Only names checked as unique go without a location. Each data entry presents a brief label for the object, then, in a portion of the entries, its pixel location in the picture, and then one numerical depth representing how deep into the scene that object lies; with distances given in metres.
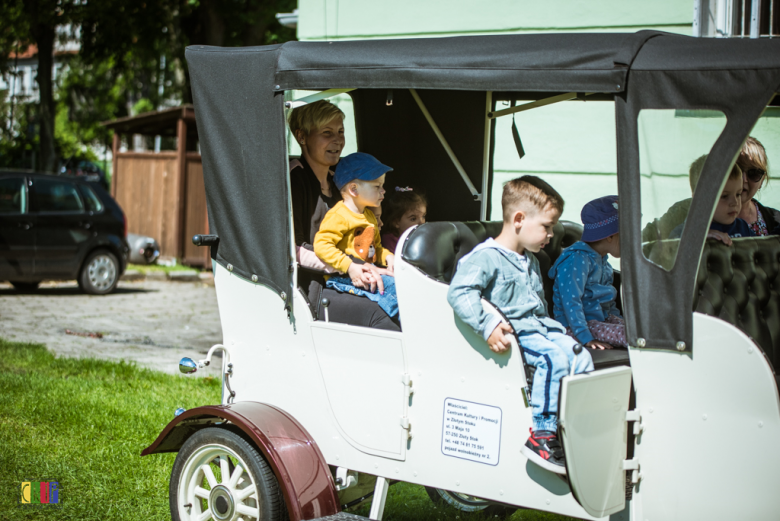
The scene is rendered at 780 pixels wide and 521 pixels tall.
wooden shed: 16.20
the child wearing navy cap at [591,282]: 3.35
